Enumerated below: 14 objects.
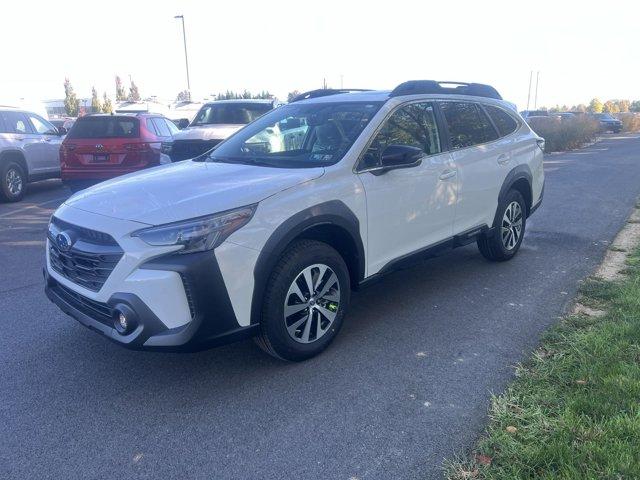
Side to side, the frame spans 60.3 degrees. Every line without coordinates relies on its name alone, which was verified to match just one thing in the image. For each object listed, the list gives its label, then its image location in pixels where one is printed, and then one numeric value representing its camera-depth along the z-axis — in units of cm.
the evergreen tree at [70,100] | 5772
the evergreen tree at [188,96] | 3800
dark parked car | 3738
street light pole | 3312
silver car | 1088
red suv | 987
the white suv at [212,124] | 1005
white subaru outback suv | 310
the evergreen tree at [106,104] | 4702
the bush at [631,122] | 4000
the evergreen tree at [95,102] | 5427
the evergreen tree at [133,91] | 7034
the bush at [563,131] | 2280
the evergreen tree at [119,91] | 6731
